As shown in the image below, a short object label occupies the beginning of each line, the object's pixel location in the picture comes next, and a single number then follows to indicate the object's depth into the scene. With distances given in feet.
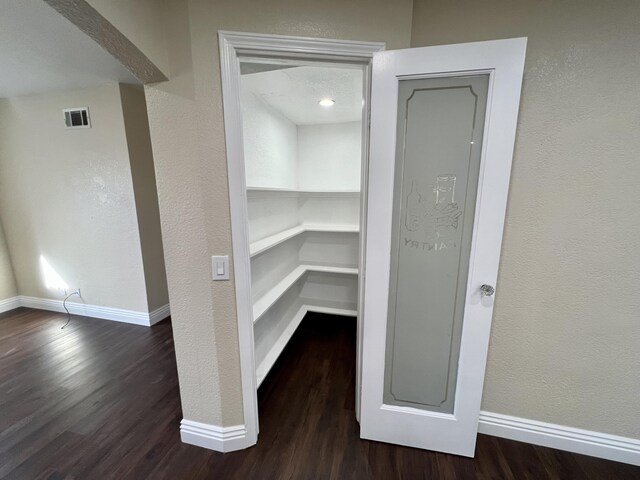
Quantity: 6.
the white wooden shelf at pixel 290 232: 5.74
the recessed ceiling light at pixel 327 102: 7.07
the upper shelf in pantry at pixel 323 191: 7.90
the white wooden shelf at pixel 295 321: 6.27
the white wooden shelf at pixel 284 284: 5.91
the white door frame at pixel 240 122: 3.64
